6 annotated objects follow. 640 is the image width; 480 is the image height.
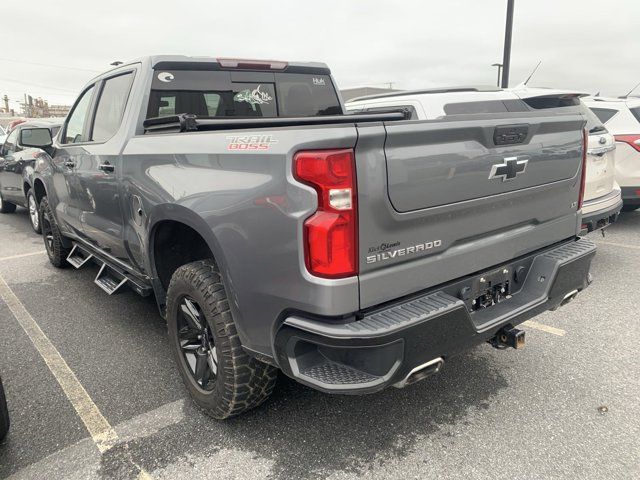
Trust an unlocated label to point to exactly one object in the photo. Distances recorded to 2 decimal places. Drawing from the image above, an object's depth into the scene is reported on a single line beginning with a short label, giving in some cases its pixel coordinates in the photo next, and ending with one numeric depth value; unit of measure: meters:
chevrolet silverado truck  1.84
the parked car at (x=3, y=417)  2.40
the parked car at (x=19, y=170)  6.91
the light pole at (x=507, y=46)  11.92
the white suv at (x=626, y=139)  6.12
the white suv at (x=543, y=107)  4.55
